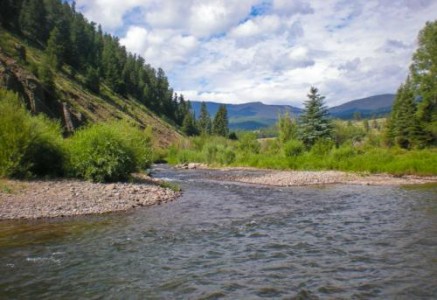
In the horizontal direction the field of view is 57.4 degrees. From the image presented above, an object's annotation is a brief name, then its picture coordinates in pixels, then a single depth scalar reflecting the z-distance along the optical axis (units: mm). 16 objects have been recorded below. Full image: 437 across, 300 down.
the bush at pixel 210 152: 77938
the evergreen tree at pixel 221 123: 148500
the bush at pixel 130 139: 29922
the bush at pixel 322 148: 55938
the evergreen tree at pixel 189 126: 156750
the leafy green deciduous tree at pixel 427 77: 63438
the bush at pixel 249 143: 78919
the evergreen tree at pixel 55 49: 93562
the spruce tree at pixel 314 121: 69875
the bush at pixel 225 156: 73438
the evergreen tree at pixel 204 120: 175238
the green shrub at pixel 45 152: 25906
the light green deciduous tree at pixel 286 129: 75188
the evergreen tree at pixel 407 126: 67856
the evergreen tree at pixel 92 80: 107688
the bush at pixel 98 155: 27578
